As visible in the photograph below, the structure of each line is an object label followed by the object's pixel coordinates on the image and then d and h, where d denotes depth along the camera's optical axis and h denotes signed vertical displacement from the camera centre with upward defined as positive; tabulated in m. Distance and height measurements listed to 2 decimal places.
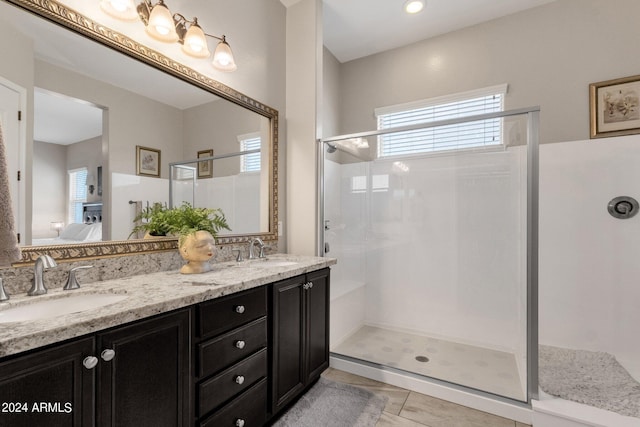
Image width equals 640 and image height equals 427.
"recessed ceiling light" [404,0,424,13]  2.42 +1.76
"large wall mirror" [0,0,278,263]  1.12 +0.41
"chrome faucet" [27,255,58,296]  1.05 -0.22
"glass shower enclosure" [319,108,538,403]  2.13 -0.39
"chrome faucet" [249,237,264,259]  2.01 -0.23
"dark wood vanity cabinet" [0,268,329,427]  0.75 -0.54
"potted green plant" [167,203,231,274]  1.44 -0.10
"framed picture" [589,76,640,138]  2.17 +0.81
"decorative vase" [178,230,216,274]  1.44 -0.18
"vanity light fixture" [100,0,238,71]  1.30 +0.95
